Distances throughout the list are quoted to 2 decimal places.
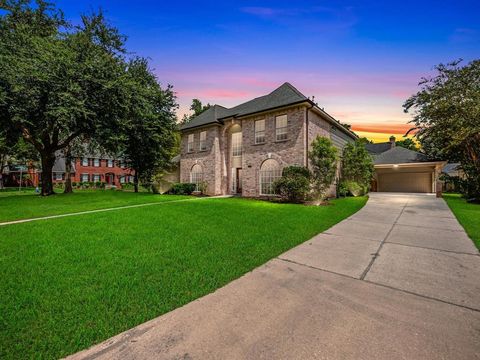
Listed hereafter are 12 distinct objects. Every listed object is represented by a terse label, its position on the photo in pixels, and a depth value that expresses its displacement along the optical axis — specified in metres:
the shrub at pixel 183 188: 18.72
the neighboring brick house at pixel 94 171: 41.88
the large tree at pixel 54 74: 12.28
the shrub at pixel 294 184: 12.38
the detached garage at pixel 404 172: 21.86
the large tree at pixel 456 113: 14.51
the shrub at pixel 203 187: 18.22
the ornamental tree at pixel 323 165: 12.95
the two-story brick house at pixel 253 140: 13.69
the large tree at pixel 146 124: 15.98
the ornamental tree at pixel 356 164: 17.83
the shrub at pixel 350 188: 17.50
